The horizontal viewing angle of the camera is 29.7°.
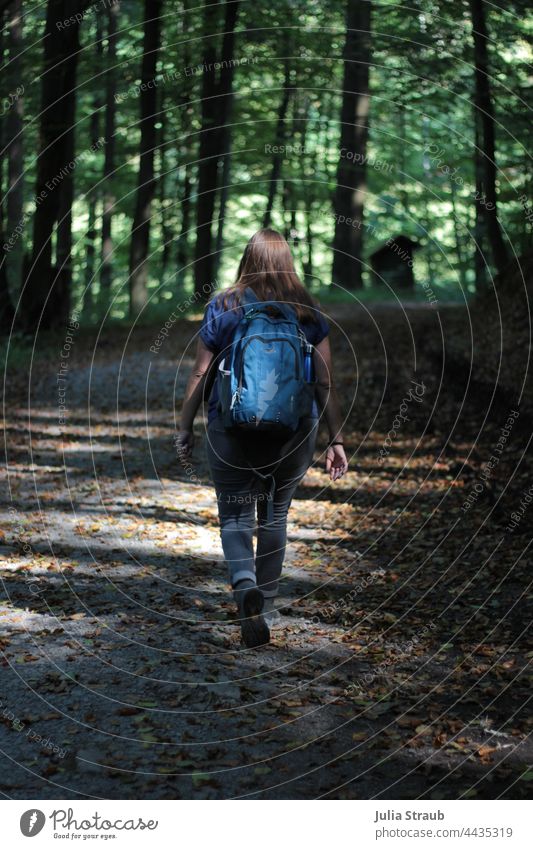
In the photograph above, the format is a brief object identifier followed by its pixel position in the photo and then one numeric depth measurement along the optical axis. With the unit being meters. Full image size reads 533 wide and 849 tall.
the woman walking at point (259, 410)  5.11
